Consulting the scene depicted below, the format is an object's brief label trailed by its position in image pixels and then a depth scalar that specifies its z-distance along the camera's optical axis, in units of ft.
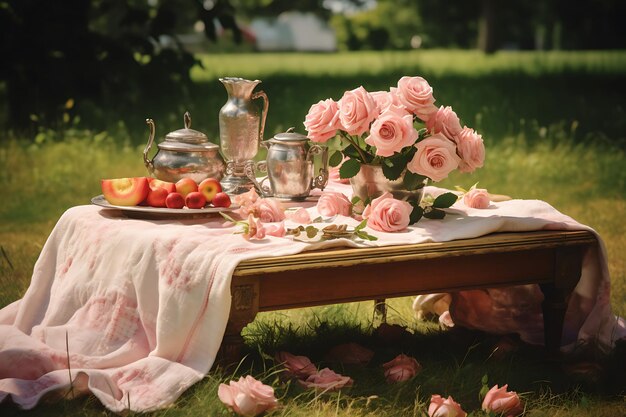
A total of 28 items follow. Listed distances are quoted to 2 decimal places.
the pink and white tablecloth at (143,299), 11.62
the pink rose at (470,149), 13.17
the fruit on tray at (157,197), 13.19
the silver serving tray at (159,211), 12.99
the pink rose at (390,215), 12.75
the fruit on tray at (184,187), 13.37
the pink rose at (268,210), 13.14
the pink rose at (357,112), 12.87
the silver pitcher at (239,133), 14.62
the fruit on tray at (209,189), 13.39
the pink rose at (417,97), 12.92
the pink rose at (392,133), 12.55
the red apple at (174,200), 13.10
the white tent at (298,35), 262.26
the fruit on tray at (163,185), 13.35
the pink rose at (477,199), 14.30
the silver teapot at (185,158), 14.14
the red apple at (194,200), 13.10
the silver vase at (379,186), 13.26
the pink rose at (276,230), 12.44
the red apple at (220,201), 13.23
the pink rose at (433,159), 12.75
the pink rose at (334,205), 13.61
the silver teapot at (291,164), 13.96
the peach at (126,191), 13.19
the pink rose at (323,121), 13.12
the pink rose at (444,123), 13.19
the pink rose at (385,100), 13.07
